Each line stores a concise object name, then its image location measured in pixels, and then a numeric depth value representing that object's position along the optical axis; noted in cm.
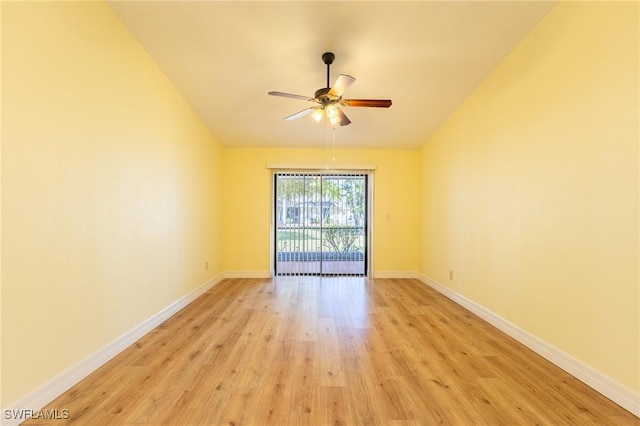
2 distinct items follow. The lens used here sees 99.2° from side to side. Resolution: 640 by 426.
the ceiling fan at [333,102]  236
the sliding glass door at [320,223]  512
